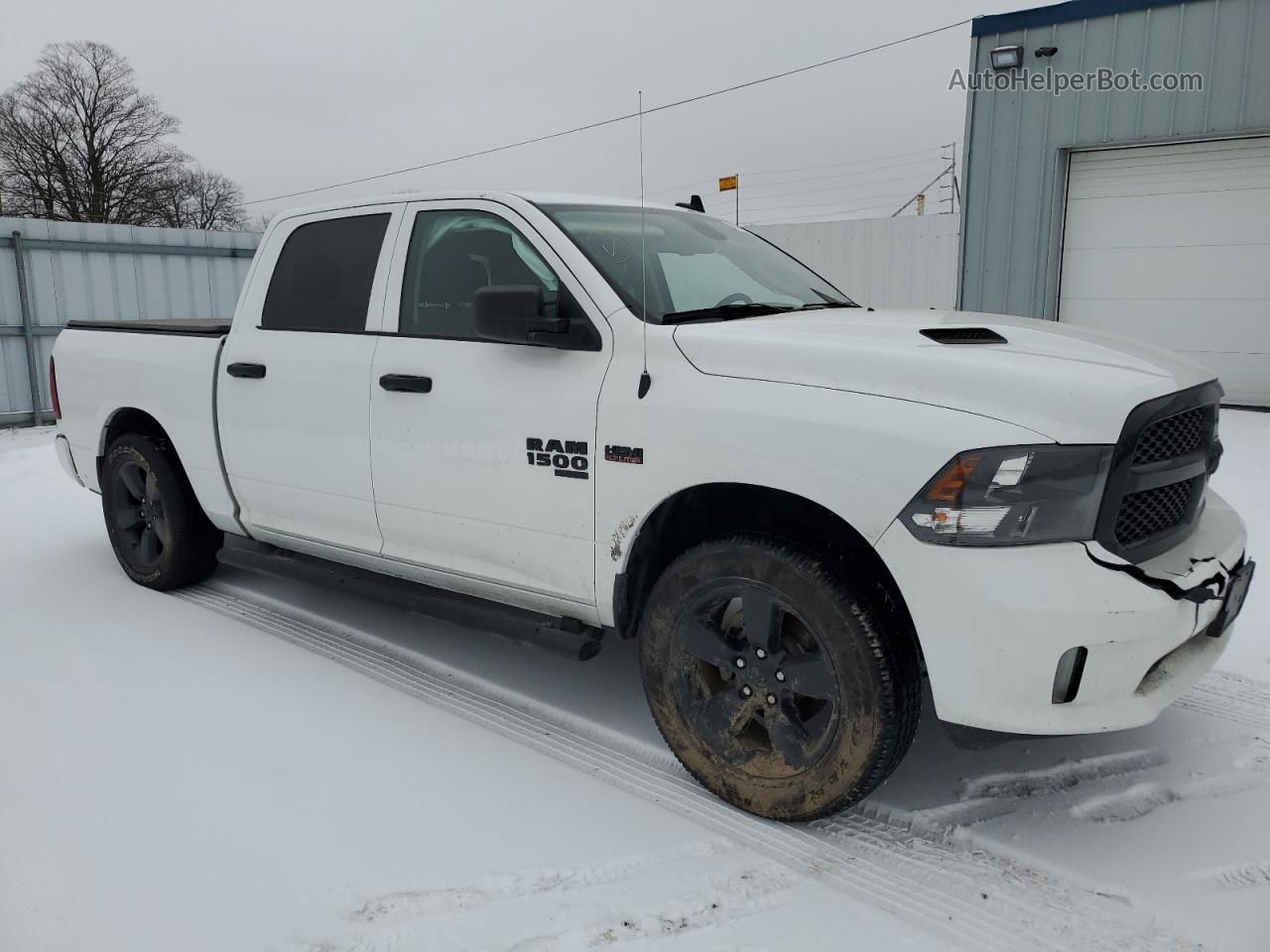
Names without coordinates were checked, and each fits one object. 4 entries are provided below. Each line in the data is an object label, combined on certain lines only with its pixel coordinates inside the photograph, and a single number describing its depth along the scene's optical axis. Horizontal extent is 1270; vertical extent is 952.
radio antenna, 2.99
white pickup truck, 2.40
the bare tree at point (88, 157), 33.19
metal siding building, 9.57
